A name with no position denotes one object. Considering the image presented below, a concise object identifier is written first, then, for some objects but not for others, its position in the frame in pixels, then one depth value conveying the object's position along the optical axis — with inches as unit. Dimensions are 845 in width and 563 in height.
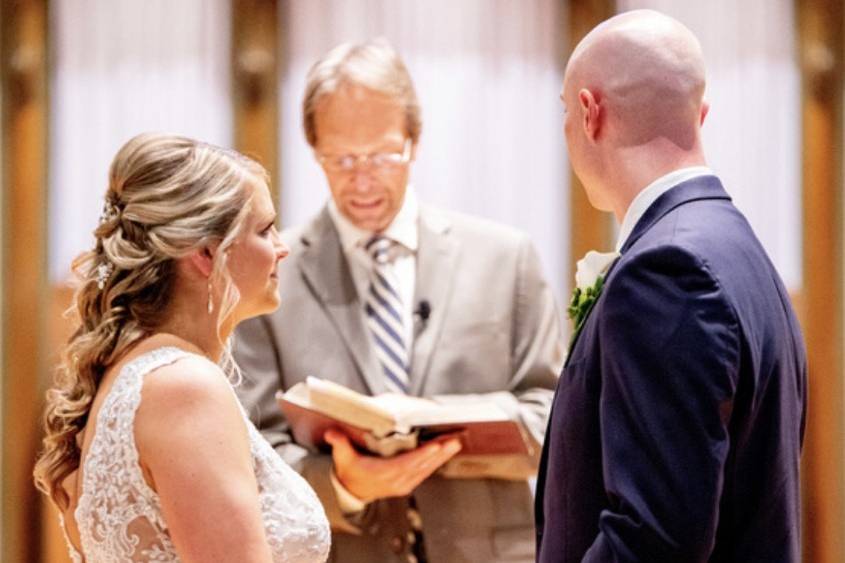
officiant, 219.5
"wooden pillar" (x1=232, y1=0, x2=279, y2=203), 372.1
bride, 140.2
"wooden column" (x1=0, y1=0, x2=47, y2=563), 369.1
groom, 119.8
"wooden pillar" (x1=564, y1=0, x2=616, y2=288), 376.2
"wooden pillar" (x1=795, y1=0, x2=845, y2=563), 373.2
